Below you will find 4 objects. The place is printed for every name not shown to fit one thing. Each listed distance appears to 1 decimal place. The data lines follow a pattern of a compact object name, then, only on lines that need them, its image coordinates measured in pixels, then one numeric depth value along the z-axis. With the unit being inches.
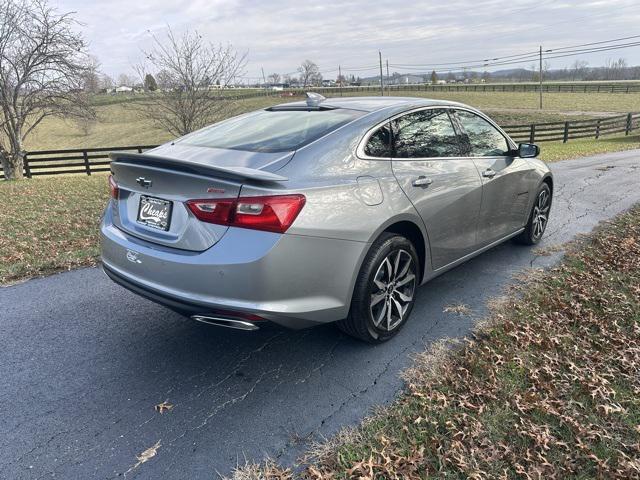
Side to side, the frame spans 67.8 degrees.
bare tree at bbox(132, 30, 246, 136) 792.3
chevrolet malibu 101.2
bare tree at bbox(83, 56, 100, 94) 754.9
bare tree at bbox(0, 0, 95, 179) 706.2
